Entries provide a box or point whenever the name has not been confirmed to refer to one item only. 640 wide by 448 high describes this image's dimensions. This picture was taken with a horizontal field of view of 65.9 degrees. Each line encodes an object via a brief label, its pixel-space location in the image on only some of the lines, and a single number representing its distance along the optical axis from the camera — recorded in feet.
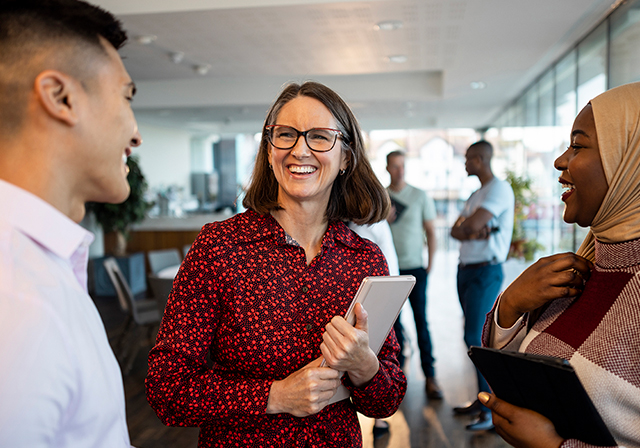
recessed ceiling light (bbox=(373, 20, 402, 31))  14.25
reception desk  28.68
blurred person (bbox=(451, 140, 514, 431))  11.27
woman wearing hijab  3.08
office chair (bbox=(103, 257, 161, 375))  14.49
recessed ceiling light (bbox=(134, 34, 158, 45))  15.39
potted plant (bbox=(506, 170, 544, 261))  20.17
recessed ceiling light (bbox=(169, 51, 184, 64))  17.54
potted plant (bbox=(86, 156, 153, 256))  25.07
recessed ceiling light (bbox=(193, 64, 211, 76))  19.49
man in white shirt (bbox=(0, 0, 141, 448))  1.84
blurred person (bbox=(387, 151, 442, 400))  12.98
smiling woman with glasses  3.84
